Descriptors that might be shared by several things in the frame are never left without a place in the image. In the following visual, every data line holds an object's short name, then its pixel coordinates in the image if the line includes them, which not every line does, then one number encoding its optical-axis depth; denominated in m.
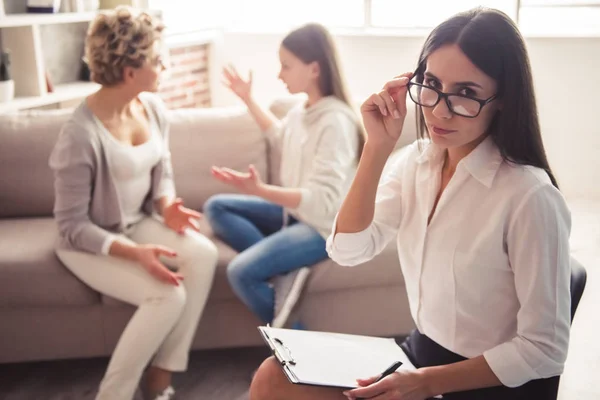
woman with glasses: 1.16
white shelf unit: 2.94
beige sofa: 2.17
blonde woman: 2.04
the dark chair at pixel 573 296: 1.23
